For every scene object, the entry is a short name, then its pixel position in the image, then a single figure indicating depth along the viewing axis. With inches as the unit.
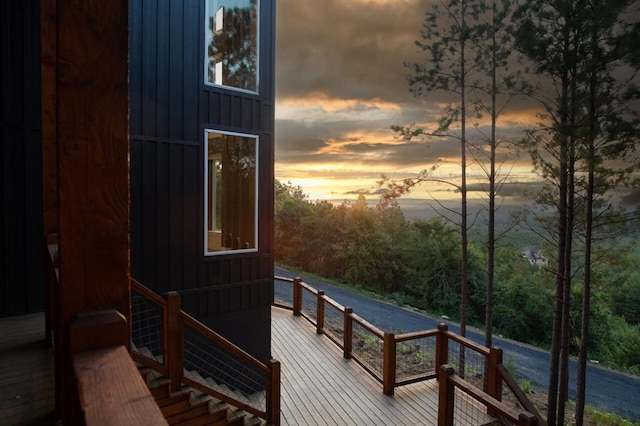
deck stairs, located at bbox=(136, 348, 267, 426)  127.6
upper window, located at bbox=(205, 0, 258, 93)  207.2
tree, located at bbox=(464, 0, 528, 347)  299.9
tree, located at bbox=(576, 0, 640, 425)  233.8
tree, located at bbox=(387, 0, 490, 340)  319.3
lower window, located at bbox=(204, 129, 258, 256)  216.8
